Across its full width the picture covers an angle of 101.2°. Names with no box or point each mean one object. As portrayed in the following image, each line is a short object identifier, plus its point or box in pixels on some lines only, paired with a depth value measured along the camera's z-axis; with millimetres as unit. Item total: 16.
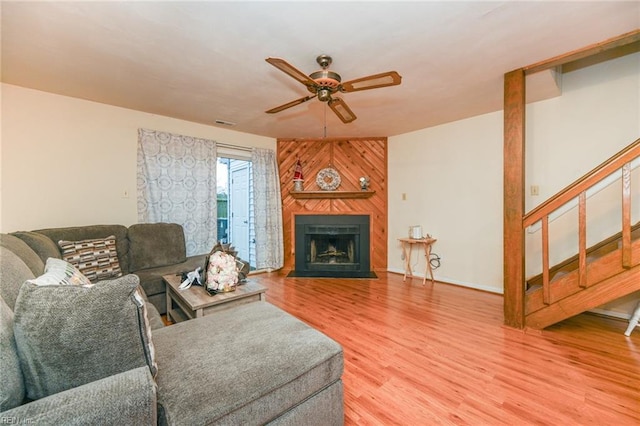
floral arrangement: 2117
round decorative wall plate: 4707
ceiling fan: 1738
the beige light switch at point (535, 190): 3189
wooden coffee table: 1944
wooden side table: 3965
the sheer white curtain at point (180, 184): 3445
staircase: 2000
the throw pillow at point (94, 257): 2465
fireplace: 4555
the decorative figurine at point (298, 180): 4590
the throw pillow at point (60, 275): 1046
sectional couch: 758
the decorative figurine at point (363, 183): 4504
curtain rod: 4158
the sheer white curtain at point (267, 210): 4512
